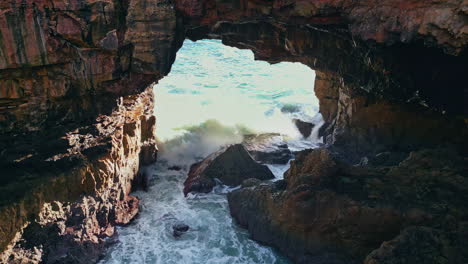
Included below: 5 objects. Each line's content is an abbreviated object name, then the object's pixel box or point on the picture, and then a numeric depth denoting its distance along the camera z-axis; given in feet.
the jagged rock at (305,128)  76.69
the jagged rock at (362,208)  35.06
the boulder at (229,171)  56.44
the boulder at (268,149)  63.52
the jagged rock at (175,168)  63.13
